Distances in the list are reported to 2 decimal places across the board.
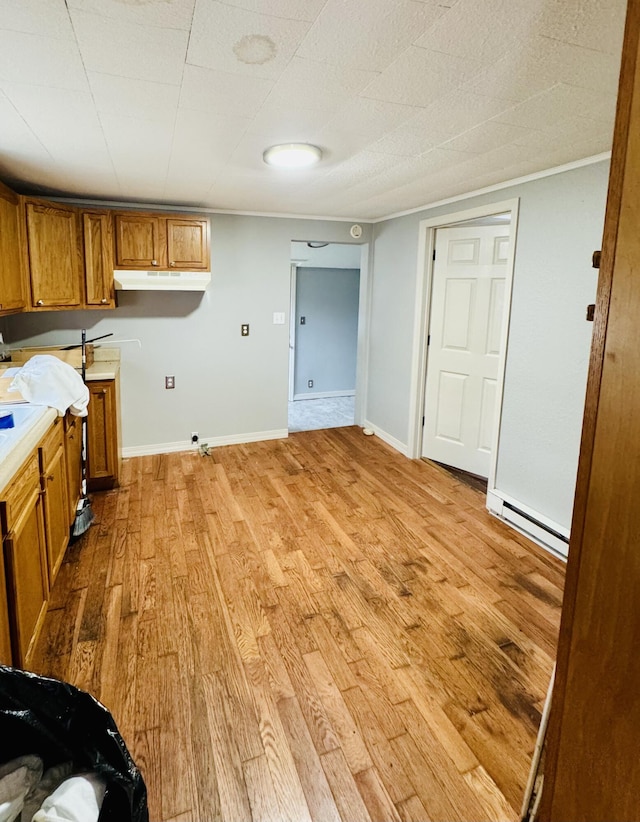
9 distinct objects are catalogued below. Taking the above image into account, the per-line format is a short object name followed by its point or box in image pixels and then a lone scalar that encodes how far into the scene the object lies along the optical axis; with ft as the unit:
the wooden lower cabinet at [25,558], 5.48
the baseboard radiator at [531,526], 9.52
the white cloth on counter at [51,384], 8.17
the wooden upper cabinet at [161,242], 12.35
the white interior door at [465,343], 12.17
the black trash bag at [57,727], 3.51
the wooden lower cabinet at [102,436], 11.34
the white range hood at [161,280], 12.44
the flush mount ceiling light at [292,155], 7.68
